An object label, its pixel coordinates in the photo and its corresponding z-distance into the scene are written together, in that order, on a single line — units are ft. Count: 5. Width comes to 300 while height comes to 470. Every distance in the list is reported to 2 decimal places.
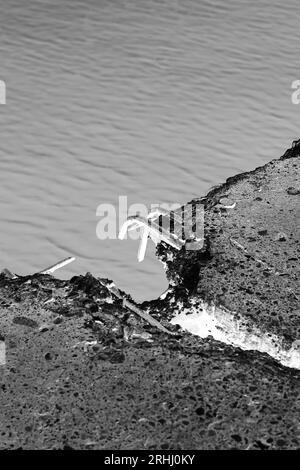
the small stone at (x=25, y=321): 7.80
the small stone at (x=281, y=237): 9.41
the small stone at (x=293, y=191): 10.61
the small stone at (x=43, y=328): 7.72
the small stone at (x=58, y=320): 7.81
